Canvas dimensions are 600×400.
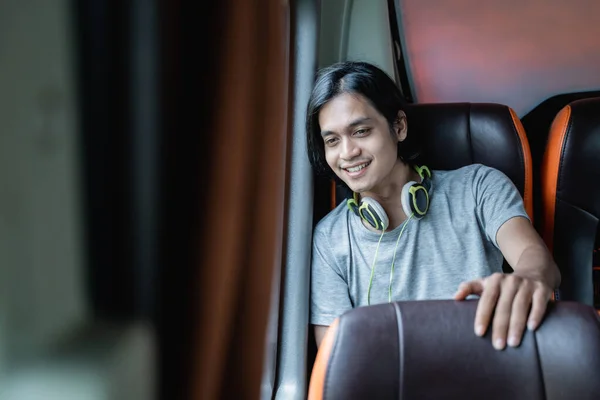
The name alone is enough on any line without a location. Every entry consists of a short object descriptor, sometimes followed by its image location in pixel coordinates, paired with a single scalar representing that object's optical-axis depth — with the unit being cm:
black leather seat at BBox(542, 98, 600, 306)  146
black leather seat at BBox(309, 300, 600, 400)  73
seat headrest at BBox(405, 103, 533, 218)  149
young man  132
